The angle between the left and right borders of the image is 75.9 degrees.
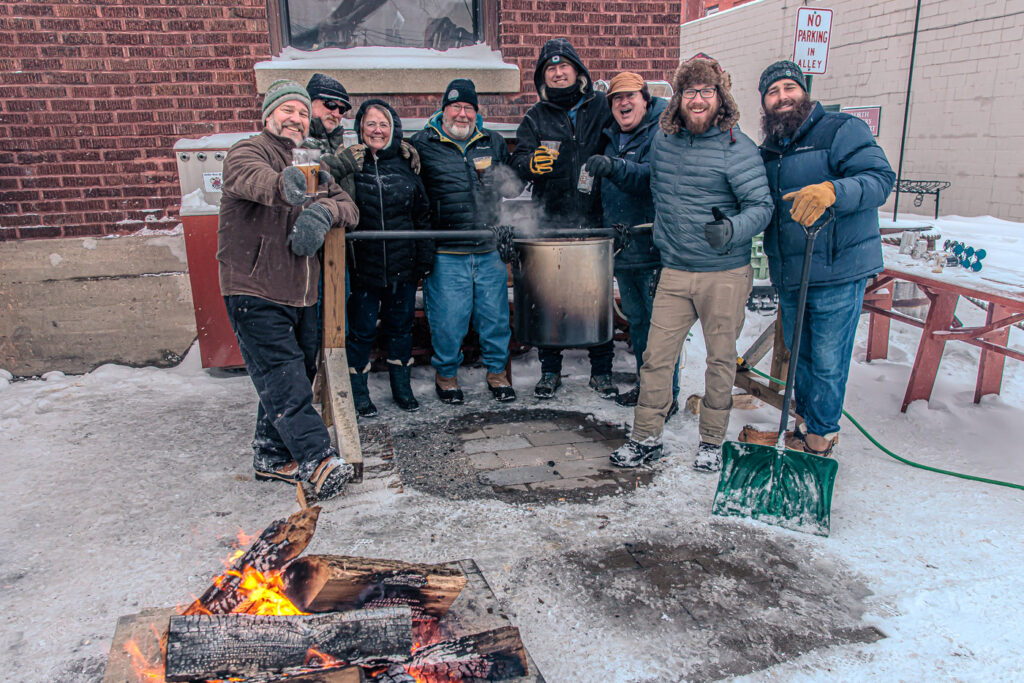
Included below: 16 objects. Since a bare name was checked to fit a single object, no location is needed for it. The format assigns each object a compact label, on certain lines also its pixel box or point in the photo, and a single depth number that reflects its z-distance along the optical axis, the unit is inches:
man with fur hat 132.8
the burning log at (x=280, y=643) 70.5
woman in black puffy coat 162.7
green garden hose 135.3
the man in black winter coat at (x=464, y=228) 175.3
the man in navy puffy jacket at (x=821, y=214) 127.9
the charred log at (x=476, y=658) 74.1
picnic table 157.0
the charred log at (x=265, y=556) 80.0
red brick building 200.5
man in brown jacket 125.3
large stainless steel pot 158.7
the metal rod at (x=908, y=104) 491.8
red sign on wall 540.6
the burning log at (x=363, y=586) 78.0
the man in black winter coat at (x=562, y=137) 176.9
